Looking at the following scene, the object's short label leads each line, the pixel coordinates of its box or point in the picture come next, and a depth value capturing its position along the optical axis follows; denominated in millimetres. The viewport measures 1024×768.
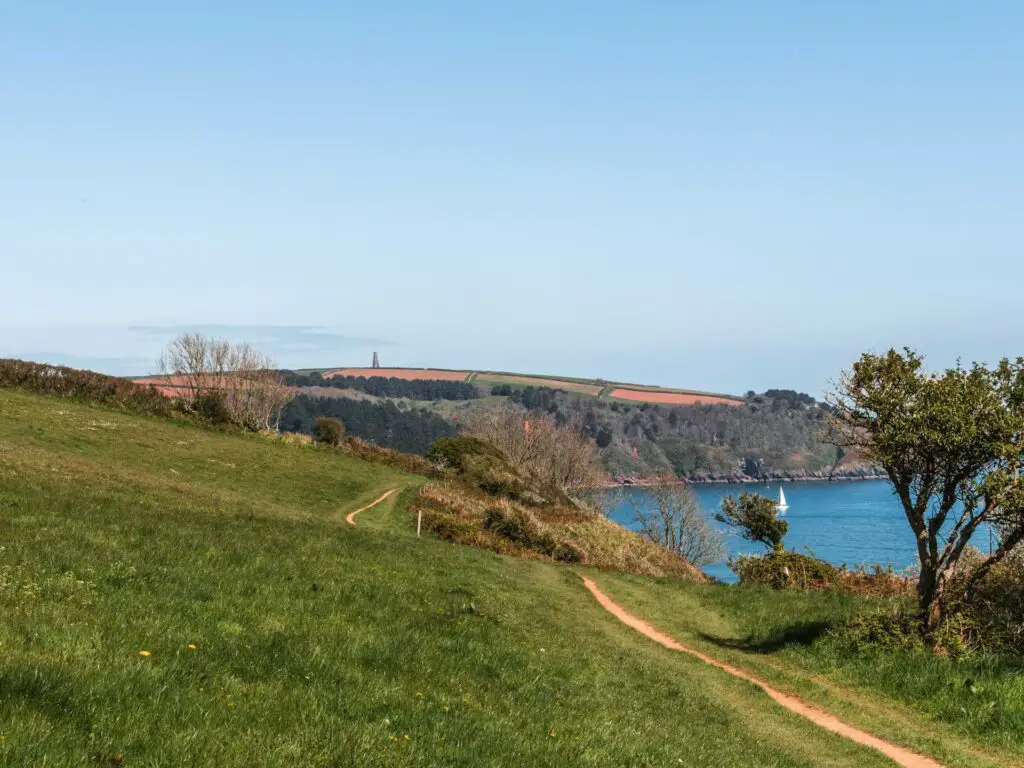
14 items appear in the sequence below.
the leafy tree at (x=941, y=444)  21203
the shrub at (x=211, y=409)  73562
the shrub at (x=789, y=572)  38906
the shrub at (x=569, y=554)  50625
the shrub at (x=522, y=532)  51219
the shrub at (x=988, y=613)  22016
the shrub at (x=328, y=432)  83375
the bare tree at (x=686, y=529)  95562
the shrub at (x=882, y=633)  22703
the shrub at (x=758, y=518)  58062
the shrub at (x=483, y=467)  69688
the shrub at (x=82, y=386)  62812
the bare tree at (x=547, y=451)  108500
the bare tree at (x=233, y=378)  89562
